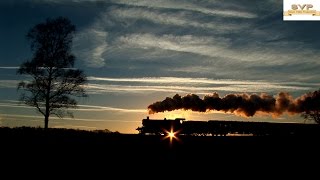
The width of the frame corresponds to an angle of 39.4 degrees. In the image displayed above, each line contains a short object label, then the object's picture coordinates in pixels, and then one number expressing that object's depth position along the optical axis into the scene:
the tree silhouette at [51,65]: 35.50
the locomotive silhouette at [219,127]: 43.81
